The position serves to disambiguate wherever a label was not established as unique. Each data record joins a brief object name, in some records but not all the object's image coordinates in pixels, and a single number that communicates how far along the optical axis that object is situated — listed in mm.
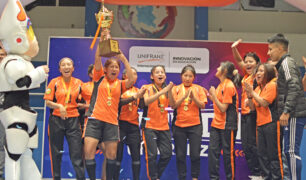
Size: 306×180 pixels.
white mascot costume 4211
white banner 7371
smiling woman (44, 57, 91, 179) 5430
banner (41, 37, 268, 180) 7301
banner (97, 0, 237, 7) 6922
